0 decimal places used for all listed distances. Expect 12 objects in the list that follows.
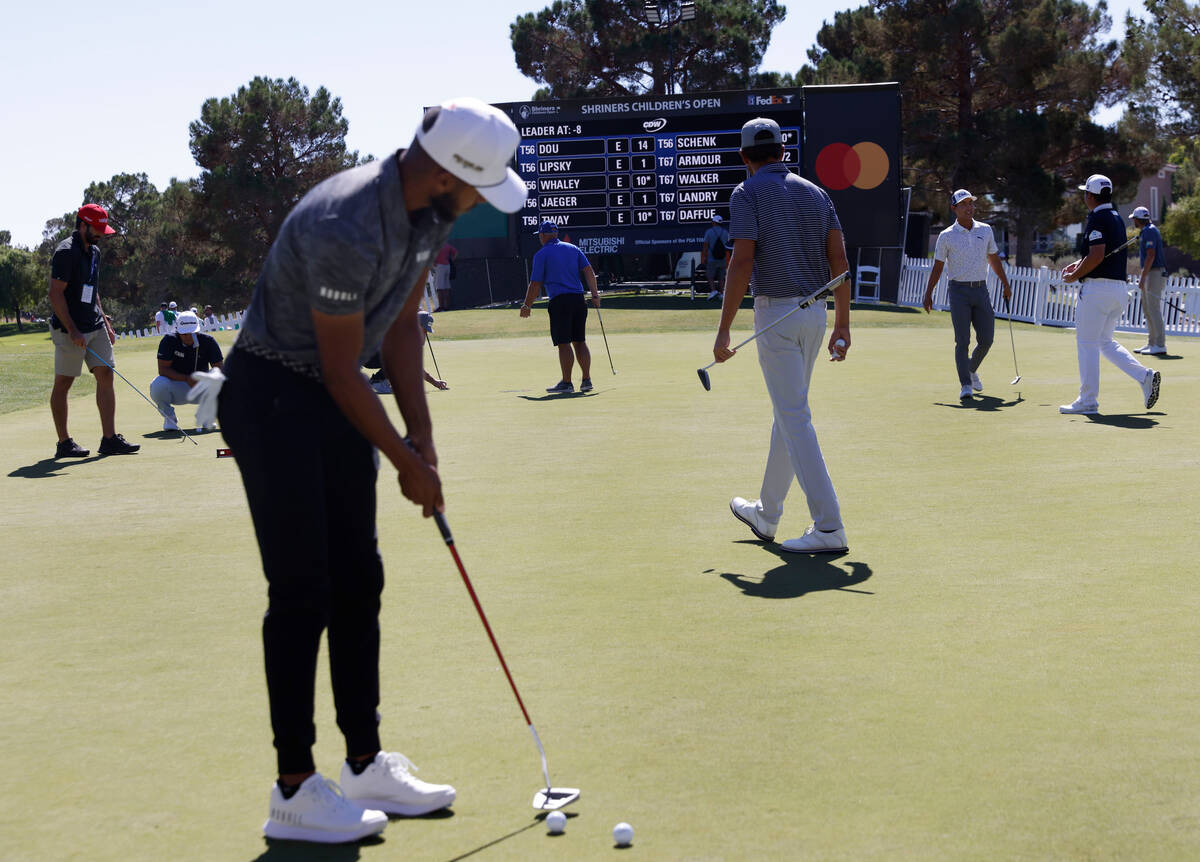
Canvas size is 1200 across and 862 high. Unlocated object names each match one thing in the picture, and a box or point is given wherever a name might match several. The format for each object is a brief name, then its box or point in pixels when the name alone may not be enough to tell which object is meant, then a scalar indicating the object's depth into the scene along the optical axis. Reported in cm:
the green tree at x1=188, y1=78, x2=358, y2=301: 6906
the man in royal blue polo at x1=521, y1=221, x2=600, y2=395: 1566
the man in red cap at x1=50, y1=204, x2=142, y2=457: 1112
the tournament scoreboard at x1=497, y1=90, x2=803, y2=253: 3164
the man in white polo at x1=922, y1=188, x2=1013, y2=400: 1356
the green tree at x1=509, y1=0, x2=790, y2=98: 5519
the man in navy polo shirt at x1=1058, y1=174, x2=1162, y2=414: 1209
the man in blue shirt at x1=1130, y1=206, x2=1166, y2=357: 1803
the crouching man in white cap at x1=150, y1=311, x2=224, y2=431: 1320
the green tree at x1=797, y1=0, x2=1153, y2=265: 4600
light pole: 4764
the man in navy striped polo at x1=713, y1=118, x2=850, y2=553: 686
